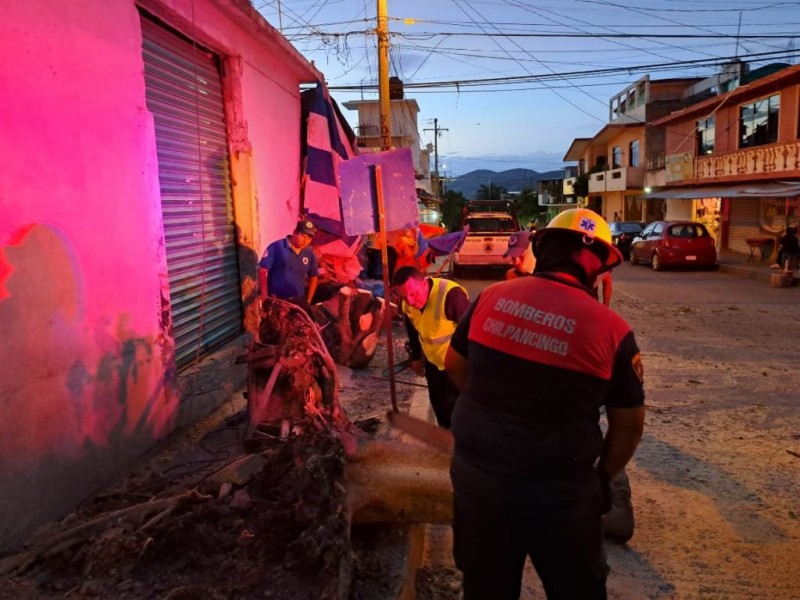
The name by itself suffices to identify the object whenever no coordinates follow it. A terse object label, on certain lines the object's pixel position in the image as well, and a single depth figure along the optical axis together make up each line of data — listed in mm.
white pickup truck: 17859
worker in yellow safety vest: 4457
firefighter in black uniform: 2014
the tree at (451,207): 60956
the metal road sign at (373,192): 5328
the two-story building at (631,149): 36894
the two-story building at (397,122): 47125
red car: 20578
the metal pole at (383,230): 5266
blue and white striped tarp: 9797
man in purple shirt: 6645
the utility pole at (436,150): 59094
